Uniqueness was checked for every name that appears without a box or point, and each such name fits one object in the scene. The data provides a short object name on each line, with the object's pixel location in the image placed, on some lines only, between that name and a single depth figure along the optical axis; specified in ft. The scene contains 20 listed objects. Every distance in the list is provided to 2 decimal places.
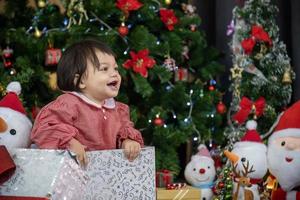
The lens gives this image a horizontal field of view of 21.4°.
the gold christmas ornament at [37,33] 12.09
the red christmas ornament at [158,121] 11.71
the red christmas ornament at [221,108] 12.91
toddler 7.21
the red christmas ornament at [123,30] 11.73
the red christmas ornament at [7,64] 11.65
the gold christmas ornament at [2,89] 10.84
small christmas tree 11.92
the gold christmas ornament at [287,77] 11.86
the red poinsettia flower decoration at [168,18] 12.31
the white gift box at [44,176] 6.06
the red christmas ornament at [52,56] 11.71
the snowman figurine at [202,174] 11.52
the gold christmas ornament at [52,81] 11.71
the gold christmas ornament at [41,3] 12.47
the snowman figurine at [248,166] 9.78
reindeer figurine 9.78
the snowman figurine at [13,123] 8.69
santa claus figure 9.05
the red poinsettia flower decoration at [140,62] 11.62
